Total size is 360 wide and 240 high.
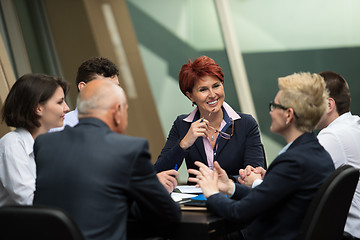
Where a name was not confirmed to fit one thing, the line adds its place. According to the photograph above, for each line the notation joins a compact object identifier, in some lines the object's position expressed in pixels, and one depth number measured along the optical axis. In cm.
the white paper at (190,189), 595
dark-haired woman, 504
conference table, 432
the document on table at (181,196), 536
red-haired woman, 682
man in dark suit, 388
